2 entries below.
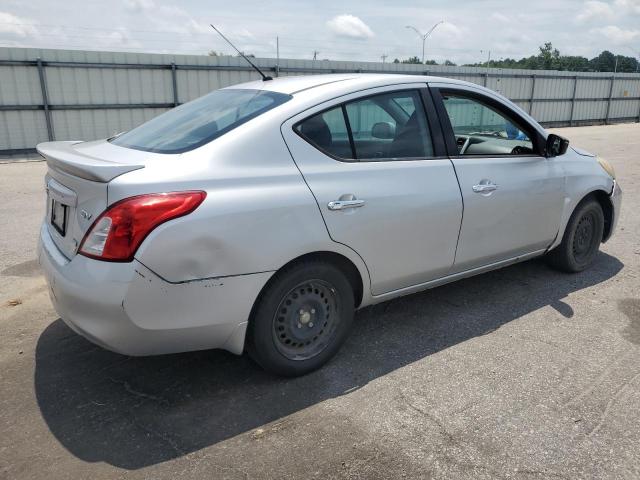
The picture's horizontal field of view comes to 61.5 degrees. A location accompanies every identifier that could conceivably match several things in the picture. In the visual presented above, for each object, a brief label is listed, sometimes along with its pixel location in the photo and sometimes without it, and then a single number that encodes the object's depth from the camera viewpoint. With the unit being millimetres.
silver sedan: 2520
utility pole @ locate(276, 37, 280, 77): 17031
